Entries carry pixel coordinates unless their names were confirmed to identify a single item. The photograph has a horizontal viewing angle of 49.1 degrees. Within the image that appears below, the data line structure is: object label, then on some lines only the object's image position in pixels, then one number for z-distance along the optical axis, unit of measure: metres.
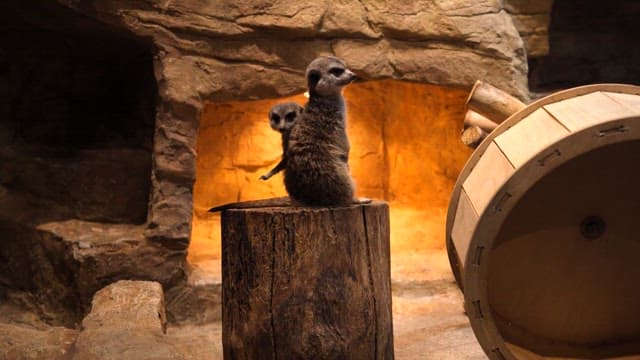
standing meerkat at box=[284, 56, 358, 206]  2.91
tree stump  2.54
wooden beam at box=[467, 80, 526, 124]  3.36
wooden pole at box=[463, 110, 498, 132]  3.52
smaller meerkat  3.22
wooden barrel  2.90
